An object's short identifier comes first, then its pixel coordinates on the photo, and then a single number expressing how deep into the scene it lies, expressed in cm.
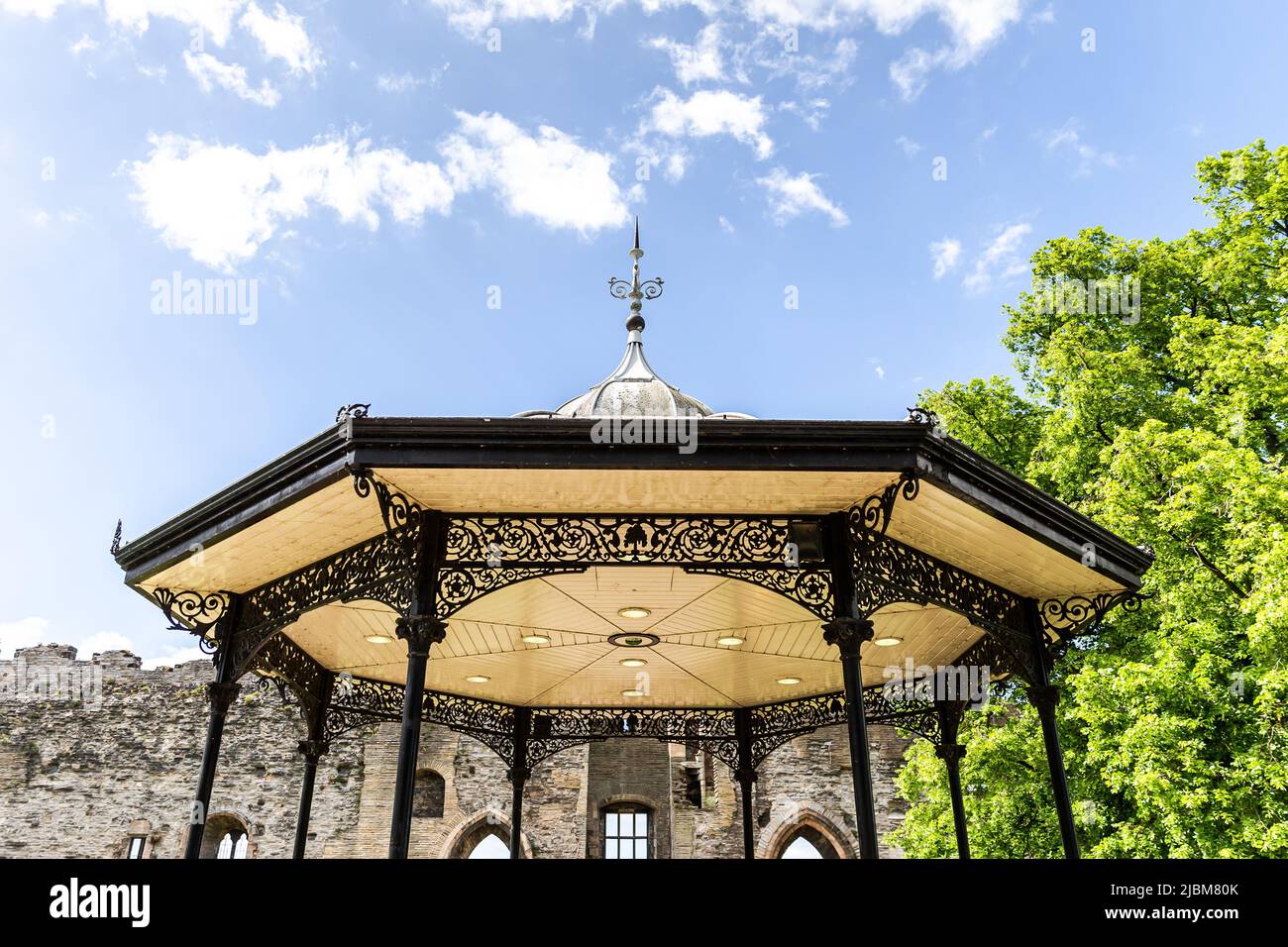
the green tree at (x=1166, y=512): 968
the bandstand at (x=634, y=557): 523
